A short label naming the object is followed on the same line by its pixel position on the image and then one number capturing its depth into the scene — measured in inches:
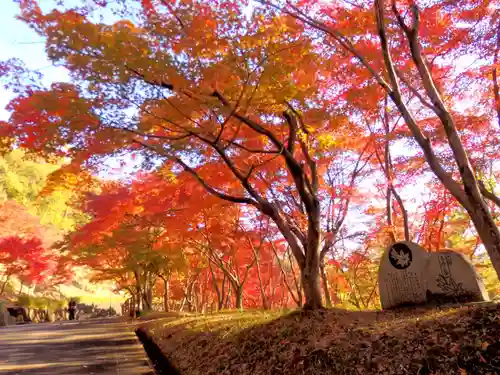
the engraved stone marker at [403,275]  305.4
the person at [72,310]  1294.3
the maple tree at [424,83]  186.5
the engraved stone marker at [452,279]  288.5
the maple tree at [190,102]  249.6
